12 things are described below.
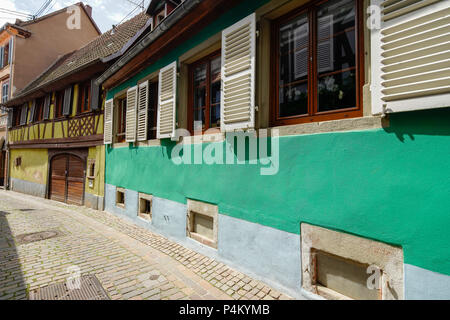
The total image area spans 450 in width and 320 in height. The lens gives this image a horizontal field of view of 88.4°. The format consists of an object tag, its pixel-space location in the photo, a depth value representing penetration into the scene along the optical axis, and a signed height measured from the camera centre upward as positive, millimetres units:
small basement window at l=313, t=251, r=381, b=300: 2488 -1267
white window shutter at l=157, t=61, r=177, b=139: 4996 +1447
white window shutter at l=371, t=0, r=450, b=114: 1903 +1003
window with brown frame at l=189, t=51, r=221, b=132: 4402 +1476
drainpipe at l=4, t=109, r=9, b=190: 15666 -150
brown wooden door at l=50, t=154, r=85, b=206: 9969 -680
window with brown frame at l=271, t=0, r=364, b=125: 2648 +1339
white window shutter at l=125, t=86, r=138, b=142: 6445 +1455
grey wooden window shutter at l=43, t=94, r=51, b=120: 11898 +2917
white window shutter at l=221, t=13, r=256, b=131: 3389 +1428
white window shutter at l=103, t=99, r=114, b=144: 7820 +1490
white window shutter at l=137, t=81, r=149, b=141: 6039 +1401
